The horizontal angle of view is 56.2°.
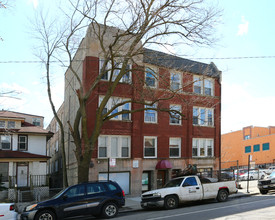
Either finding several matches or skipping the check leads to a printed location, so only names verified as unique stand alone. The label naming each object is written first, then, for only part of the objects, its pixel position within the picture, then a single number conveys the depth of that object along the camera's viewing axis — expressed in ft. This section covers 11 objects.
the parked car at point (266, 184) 52.65
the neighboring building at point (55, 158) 90.24
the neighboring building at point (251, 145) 163.22
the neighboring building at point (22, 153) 69.77
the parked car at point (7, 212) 29.11
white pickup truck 41.88
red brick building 63.81
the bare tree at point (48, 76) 50.94
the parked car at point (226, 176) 49.83
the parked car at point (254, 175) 98.30
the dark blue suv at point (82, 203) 34.09
